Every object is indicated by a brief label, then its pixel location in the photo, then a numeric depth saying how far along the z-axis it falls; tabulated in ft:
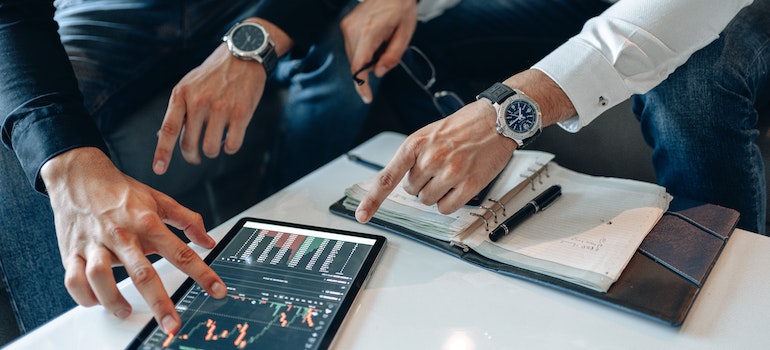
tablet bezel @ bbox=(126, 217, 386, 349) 1.98
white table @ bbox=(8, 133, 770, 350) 1.94
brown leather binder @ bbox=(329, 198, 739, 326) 1.98
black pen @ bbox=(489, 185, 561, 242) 2.37
